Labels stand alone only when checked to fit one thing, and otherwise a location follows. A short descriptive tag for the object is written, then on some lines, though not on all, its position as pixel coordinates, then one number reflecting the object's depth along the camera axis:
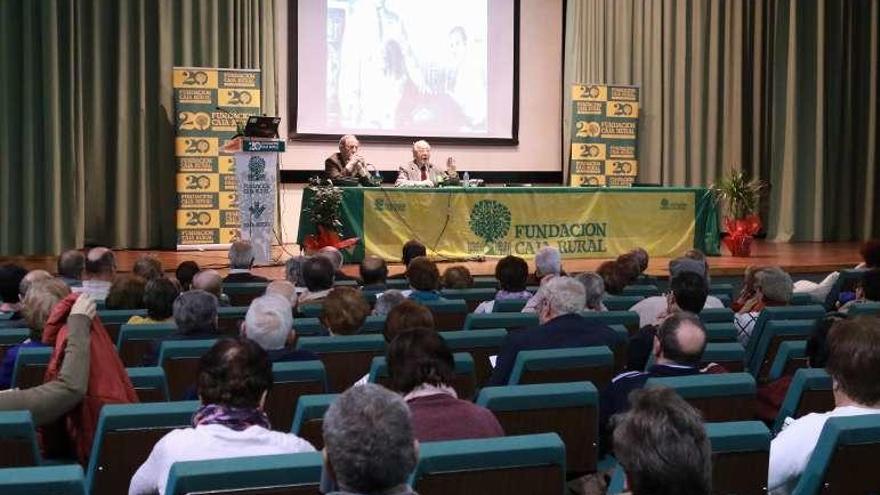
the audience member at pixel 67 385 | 3.07
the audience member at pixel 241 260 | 6.95
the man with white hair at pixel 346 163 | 11.02
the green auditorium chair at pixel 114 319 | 4.97
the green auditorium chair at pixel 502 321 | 5.05
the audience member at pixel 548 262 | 6.35
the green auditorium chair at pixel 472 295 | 6.38
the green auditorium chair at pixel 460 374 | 3.72
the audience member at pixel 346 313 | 4.57
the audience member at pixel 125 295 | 5.41
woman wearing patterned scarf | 2.60
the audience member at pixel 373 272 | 6.55
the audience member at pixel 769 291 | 5.59
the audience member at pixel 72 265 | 6.65
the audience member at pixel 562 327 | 4.27
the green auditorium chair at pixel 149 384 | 3.60
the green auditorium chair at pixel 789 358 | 4.23
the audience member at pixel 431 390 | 2.86
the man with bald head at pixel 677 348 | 3.46
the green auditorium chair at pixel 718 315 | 5.50
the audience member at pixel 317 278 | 5.82
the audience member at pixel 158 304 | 4.91
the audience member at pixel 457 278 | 6.90
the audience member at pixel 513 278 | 6.13
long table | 10.47
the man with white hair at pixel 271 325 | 3.84
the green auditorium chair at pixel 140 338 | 4.56
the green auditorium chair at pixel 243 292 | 6.61
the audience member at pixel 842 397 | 2.80
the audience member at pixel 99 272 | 6.01
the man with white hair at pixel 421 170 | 11.43
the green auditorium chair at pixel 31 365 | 3.76
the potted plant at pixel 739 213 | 11.74
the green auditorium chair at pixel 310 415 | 3.02
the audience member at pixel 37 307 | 3.75
